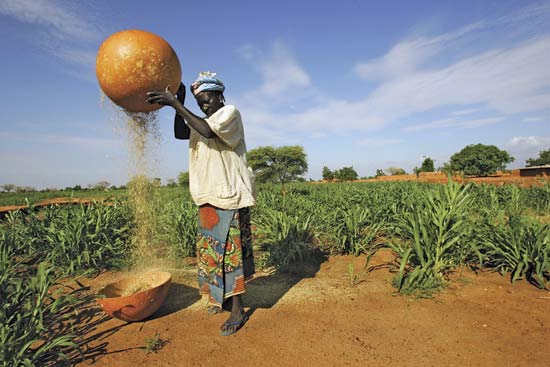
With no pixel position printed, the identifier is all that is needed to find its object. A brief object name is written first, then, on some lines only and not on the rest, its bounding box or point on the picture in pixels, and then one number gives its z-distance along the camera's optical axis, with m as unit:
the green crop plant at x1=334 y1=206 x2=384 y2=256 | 3.90
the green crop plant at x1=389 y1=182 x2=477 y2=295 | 2.74
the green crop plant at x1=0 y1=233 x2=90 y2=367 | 1.65
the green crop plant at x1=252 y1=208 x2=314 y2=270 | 3.73
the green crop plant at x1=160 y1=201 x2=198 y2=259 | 4.28
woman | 2.18
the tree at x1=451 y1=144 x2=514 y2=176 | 36.53
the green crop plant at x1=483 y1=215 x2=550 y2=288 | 2.72
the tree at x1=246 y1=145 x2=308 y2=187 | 18.64
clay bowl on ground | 2.19
